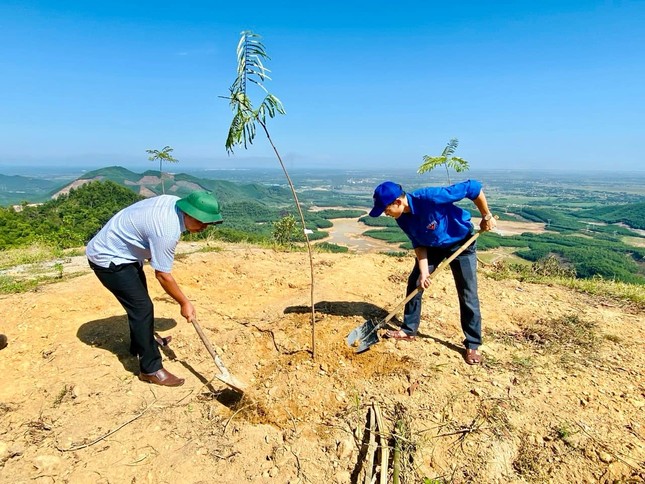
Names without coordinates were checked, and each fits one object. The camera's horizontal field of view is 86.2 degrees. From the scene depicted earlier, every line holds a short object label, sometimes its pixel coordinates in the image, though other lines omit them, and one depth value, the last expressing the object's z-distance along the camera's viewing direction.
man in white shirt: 2.56
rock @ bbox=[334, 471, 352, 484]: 2.20
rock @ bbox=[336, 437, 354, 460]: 2.36
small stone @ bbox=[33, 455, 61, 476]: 2.13
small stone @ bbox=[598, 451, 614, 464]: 2.27
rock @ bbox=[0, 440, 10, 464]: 2.22
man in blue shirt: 3.01
